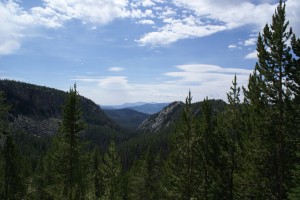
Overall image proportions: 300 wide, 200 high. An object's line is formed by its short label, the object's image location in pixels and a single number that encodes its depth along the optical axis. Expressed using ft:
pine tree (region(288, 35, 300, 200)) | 66.74
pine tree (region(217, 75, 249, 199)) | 80.48
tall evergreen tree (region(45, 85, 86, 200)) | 87.61
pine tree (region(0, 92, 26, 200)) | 109.60
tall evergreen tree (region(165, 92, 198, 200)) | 81.61
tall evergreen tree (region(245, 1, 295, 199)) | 69.10
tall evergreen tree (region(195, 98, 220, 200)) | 90.12
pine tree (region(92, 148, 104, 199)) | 192.40
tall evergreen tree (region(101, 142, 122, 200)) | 94.68
